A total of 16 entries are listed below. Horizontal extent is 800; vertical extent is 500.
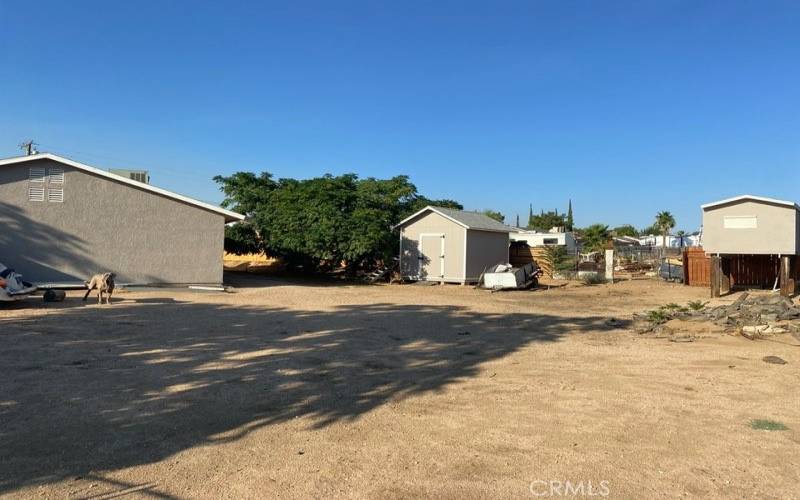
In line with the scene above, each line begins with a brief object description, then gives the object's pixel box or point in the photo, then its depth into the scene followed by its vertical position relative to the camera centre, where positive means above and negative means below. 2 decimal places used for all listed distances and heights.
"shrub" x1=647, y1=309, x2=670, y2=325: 12.61 -1.06
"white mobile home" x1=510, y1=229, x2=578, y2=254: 38.03 +2.10
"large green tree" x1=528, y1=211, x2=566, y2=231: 76.06 +6.60
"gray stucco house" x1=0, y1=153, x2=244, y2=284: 17.47 +1.14
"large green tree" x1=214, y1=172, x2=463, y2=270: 24.28 +2.23
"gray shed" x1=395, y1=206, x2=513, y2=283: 25.59 +1.01
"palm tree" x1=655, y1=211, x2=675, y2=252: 58.56 +5.35
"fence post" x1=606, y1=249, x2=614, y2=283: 27.48 +0.32
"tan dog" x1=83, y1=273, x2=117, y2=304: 13.86 -0.54
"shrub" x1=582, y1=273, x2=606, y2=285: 26.42 -0.46
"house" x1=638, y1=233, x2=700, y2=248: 42.97 +2.76
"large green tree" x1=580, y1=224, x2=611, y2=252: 47.43 +2.85
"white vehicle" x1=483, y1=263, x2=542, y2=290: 22.73 -0.39
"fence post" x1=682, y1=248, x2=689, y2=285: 25.49 +0.21
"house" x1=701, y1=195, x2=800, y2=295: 19.70 +1.45
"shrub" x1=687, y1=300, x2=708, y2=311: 14.11 -0.89
